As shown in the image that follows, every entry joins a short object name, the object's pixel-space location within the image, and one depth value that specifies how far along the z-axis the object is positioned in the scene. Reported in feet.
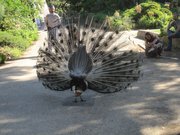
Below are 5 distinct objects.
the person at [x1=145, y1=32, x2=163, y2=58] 45.21
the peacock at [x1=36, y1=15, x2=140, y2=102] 26.73
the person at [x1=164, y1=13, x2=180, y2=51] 48.80
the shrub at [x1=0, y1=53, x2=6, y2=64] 48.00
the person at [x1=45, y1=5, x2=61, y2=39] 46.03
